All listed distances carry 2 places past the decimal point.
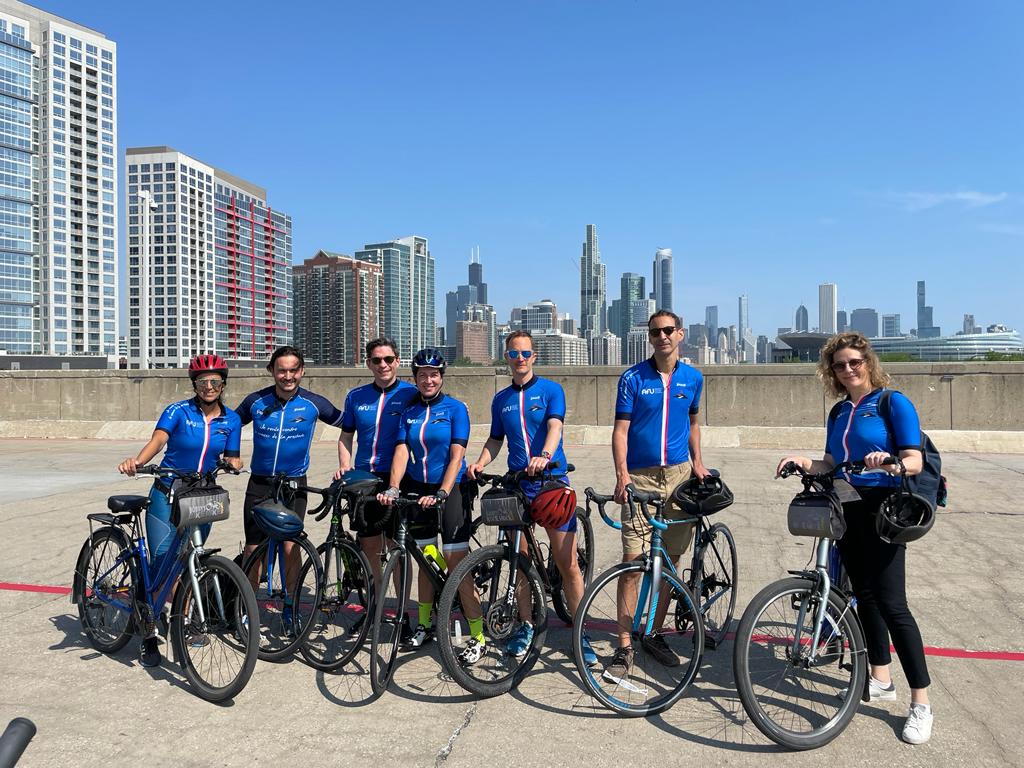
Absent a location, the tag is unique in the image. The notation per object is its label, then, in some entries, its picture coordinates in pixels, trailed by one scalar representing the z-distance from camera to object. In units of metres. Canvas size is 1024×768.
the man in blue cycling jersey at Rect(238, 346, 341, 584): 5.02
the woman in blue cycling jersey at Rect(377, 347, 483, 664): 4.58
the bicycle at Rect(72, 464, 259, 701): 4.09
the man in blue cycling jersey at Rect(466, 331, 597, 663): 4.61
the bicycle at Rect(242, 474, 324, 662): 4.37
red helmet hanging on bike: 4.26
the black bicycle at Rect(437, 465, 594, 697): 4.11
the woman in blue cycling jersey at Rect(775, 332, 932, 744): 3.64
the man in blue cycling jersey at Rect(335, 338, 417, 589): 4.95
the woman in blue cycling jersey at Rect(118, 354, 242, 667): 4.64
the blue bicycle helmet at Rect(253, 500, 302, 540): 4.34
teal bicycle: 3.86
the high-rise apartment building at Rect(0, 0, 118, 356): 154.50
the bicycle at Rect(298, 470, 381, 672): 4.33
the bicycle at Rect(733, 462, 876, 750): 3.50
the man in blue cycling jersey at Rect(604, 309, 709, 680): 4.46
